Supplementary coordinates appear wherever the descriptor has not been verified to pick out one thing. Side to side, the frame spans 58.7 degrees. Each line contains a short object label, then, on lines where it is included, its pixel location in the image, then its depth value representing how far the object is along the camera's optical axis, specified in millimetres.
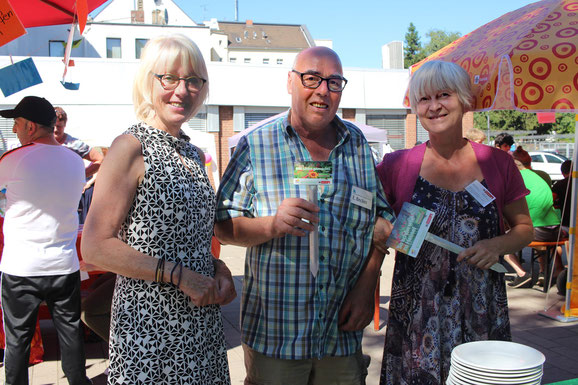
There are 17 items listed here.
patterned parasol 3053
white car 24506
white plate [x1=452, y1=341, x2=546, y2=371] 1474
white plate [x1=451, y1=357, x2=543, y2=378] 1438
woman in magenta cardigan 2309
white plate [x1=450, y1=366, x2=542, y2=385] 1437
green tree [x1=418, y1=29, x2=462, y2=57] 71000
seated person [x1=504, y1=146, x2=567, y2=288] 6902
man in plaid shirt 2064
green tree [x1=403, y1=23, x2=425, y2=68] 74500
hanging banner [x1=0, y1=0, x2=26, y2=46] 3217
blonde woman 1786
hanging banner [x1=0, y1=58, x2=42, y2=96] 4270
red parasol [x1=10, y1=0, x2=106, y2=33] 4699
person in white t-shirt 3506
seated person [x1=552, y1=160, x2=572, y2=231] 7340
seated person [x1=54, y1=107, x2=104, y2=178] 5889
